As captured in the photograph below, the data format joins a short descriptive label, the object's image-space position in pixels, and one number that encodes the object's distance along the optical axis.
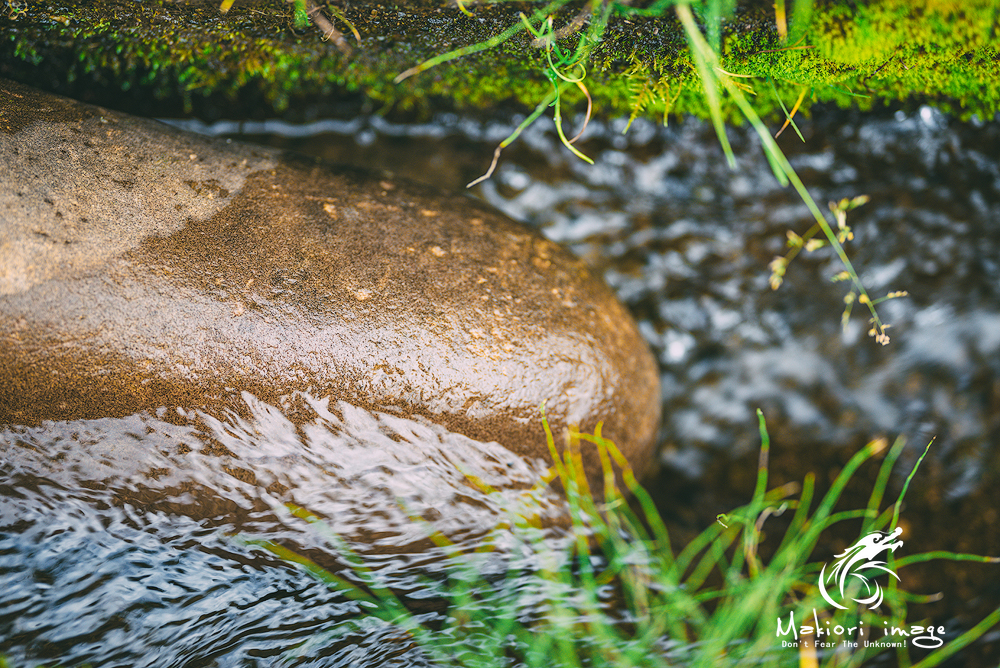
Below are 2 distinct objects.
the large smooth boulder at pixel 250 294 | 1.20
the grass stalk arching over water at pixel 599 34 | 1.18
